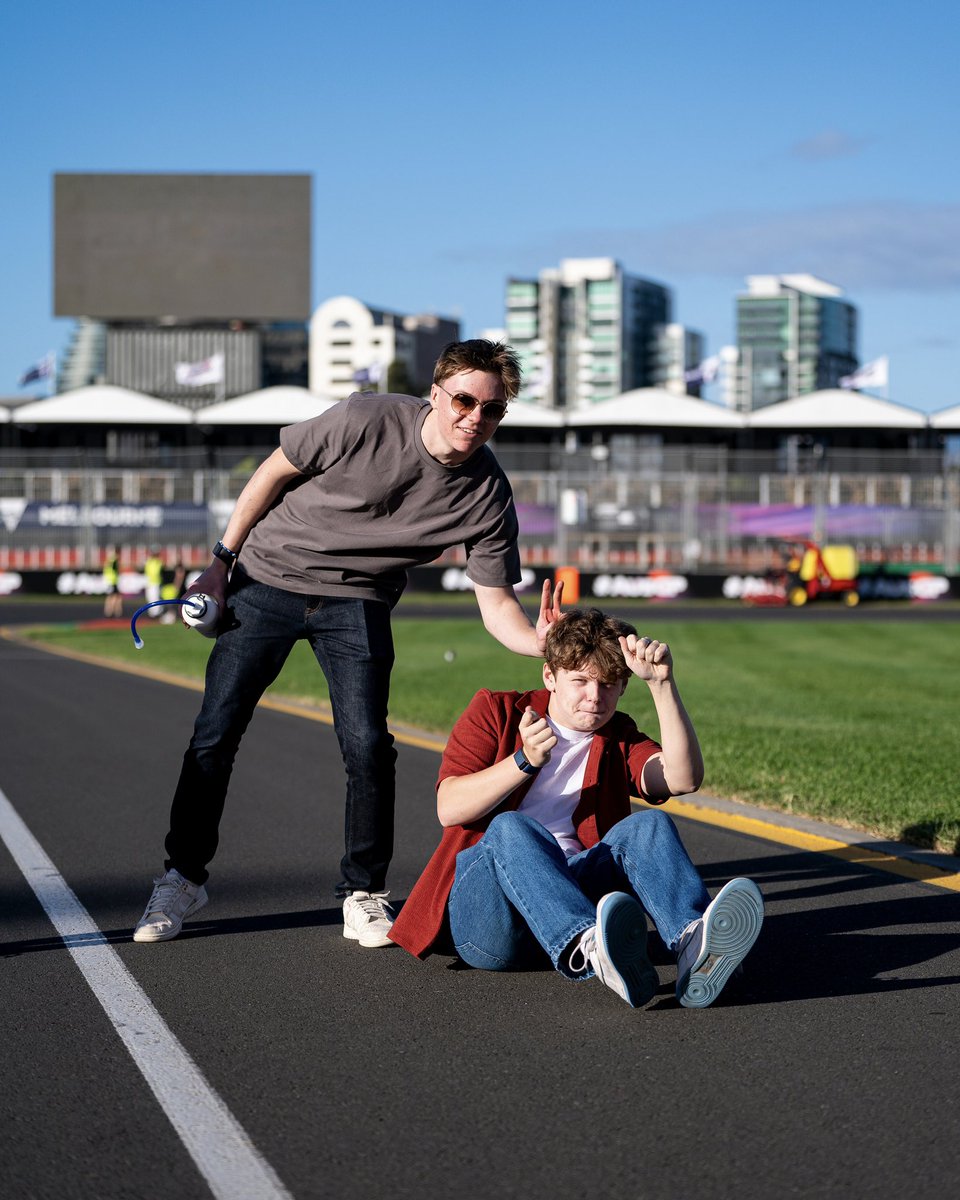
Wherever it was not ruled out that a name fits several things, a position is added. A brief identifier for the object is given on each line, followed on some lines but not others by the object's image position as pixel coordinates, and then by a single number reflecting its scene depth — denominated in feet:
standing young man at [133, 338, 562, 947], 16.22
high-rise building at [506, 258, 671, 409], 224.33
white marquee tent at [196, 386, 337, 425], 184.75
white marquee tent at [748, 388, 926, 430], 189.78
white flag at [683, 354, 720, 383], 198.07
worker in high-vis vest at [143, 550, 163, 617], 107.55
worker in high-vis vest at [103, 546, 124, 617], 102.89
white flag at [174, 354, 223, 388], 195.72
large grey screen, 252.42
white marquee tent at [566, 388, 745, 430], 193.57
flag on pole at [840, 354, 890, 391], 192.24
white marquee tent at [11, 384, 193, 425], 189.88
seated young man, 13.47
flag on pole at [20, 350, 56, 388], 208.13
